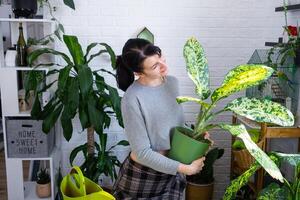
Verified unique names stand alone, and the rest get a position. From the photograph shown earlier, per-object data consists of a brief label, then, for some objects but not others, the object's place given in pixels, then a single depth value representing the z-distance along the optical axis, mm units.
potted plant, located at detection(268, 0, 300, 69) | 1937
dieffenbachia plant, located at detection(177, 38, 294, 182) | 1082
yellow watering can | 1360
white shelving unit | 2334
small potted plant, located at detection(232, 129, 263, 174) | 1990
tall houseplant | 2035
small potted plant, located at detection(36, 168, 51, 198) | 2512
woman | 1415
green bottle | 2352
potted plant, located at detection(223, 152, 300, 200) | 1414
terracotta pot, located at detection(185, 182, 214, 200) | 2494
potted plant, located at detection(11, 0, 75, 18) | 2207
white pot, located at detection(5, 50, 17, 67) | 2342
